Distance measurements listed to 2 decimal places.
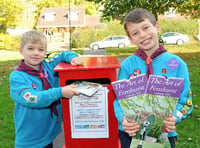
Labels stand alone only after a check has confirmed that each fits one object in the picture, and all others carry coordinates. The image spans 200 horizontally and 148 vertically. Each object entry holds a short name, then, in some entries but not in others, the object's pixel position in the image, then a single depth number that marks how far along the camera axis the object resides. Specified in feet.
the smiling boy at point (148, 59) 5.32
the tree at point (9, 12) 77.87
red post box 6.22
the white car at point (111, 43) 61.52
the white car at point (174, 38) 60.39
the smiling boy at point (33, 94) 5.95
